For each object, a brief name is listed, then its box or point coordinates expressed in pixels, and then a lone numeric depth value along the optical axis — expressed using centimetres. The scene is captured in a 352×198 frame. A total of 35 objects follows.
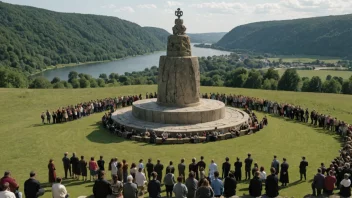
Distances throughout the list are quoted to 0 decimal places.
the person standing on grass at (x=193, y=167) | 1534
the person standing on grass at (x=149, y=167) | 1562
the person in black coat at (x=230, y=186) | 1227
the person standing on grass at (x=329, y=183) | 1339
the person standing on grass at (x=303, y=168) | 1630
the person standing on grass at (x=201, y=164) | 1538
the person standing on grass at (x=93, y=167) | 1598
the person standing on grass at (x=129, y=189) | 1076
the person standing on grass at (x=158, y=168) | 1536
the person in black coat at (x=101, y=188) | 1055
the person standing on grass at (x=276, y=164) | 1612
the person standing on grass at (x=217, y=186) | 1260
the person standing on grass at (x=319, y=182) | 1358
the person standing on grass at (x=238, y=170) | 1602
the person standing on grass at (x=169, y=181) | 1315
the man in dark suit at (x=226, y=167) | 1551
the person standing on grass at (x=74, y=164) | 1645
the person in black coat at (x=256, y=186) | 1179
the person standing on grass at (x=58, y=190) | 1079
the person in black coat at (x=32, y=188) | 1100
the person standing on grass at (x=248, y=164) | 1642
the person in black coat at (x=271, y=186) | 1161
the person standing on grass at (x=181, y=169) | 1526
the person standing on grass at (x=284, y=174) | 1553
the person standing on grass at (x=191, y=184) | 1180
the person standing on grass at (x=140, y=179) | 1380
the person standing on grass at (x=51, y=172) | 1544
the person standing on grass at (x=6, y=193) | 955
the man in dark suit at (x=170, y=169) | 1382
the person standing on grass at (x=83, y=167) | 1620
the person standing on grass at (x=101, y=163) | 1619
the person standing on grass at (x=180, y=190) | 1099
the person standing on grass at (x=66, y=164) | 1653
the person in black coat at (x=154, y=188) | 1148
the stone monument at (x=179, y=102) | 2634
